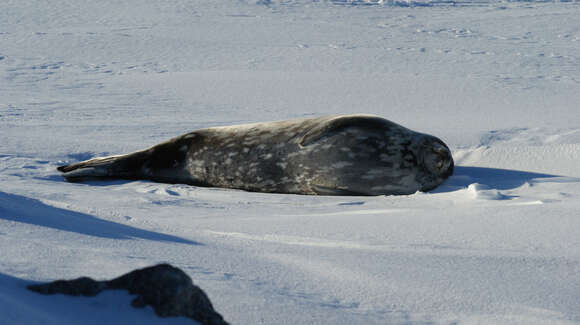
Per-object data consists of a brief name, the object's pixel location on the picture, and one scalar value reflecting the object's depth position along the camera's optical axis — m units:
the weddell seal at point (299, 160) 34.48
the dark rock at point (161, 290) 19.36
